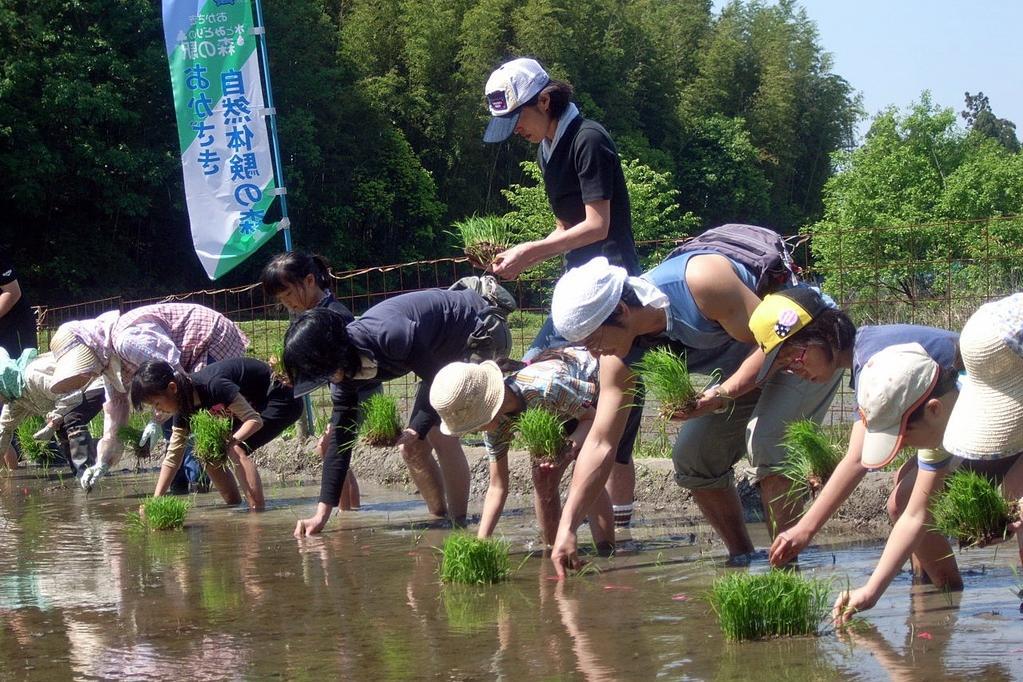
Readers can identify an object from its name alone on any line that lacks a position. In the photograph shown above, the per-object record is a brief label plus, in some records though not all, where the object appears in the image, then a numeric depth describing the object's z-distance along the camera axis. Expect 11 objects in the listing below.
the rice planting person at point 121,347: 7.88
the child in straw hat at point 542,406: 5.20
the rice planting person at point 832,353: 4.08
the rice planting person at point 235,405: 7.32
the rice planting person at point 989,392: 3.58
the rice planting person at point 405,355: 5.57
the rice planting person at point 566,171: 5.28
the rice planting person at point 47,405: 9.21
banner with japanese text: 10.52
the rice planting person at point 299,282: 6.59
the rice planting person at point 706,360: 4.57
